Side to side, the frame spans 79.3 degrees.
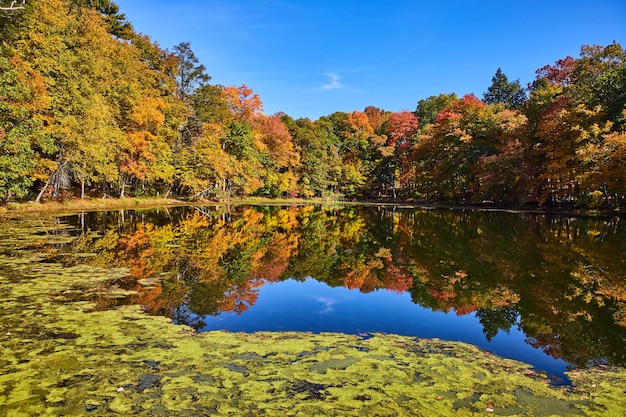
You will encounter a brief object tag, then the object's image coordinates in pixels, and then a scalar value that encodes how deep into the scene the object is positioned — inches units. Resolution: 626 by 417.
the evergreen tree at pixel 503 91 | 2623.0
